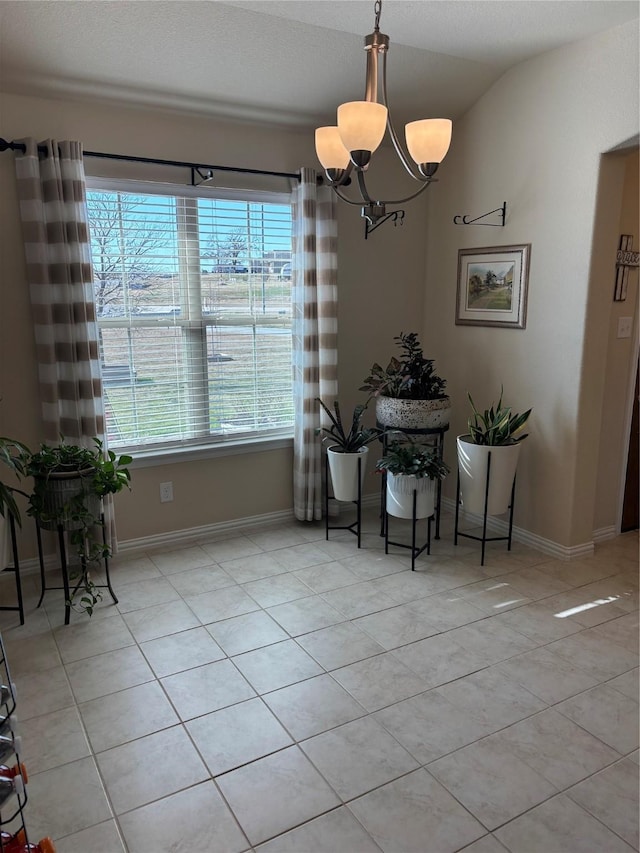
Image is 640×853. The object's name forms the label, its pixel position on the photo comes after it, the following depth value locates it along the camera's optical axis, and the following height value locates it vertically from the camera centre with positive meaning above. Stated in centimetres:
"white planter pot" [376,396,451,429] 339 -56
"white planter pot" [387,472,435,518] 325 -97
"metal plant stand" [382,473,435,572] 321 -126
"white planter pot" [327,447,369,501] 350 -91
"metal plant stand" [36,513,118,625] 271 -118
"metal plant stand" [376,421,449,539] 344 -72
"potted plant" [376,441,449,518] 322 -86
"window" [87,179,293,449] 321 -1
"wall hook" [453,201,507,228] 348 +53
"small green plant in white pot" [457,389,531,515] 328 -79
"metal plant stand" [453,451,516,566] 329 -124
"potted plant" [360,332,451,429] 340 -47
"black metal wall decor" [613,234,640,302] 320 +24
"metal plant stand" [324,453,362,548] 352 -127
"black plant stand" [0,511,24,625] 268 -109
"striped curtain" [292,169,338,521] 354 -9
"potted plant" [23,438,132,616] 268 -77
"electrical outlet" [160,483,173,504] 352 -103
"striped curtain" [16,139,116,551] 284 +10
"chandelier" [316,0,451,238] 178 +53
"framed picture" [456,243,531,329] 342 +13
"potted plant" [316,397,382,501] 351 -80
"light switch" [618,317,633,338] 331 -9
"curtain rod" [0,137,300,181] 277 +74
